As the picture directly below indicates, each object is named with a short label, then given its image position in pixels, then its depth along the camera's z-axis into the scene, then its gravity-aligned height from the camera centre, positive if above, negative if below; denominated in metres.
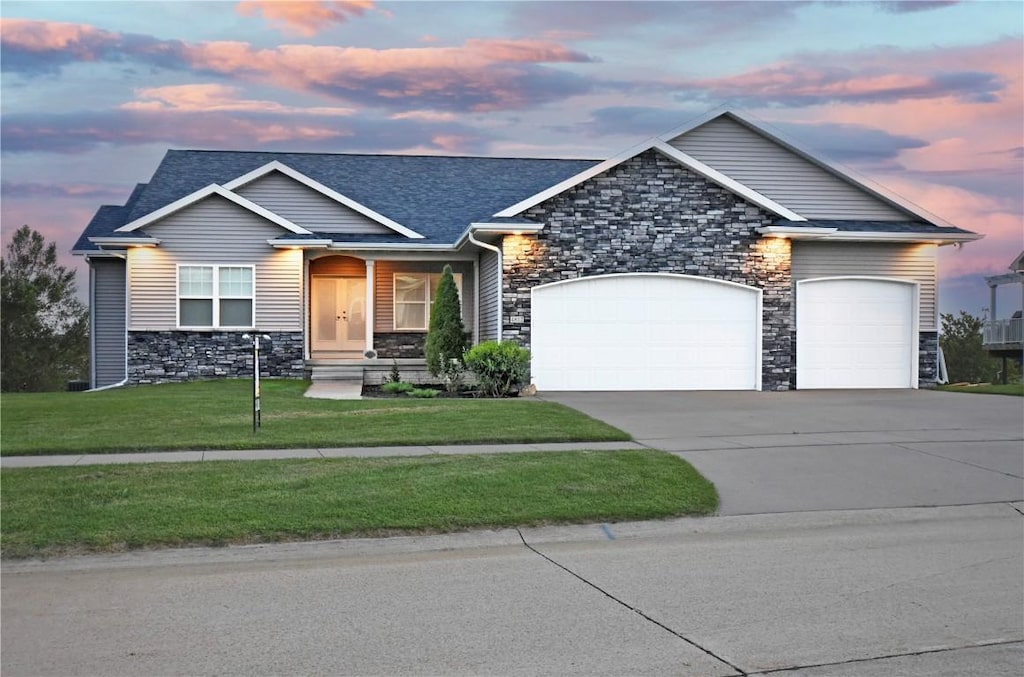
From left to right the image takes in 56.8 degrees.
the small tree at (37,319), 36.19 +0.41
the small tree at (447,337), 20.60 -0.13
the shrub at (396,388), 20.06 -1.21
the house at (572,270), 20.36 +1.46
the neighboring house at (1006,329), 36.16 +0.19
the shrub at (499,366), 18.88 -0.69
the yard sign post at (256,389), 12.25 -0.77
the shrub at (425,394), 18.82 -1.25
